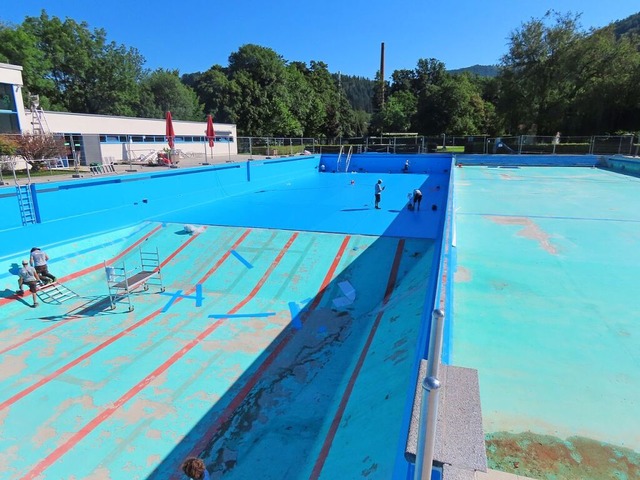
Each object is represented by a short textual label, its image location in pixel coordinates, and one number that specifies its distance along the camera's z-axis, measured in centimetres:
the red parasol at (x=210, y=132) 2320
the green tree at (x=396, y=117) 5409
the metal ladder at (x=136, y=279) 929
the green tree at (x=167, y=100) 5103
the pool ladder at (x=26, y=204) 1134
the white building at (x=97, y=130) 2044
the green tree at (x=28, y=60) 3228
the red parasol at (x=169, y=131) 1986
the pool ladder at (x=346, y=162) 3234
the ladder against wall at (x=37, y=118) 2152
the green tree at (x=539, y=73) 3591
